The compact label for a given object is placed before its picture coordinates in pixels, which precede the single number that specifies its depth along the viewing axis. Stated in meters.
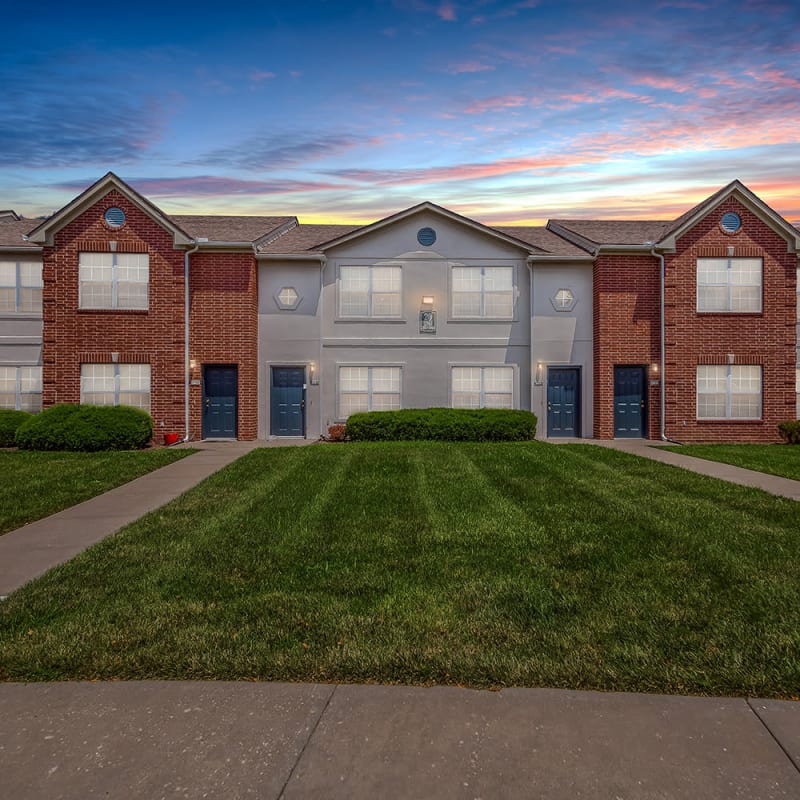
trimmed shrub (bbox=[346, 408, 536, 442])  18.03
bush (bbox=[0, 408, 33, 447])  17.27
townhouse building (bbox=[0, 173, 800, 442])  18.56
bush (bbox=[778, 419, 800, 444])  18.64
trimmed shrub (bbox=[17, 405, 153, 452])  15.96
